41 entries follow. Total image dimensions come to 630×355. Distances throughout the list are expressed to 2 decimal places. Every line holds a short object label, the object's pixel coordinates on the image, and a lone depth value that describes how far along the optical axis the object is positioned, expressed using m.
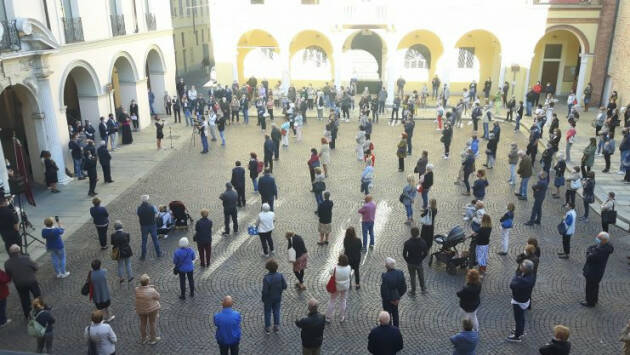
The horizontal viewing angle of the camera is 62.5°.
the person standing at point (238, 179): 14.85
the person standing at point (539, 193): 13.66
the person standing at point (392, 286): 9.15
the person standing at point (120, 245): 10.75
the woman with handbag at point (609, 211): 12.85
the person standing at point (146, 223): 12.02
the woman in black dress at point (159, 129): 21.97
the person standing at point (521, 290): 8.99
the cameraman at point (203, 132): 21.35
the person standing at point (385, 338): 7.56
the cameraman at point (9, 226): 12.09
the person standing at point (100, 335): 7.92
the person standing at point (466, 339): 7.61
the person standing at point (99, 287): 9.34
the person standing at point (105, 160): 17.42
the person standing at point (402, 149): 18.30
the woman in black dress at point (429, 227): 12.00
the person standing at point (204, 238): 11.26
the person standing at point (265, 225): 11.88
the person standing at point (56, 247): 11.21
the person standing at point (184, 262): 10.13
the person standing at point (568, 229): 11.80
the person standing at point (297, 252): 10.47
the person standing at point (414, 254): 10.16
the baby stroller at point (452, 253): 11.65
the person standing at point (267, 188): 14.12
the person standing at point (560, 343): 7.27
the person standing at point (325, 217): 12.35
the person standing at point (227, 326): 8.06
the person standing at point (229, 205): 13.25
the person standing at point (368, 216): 12.16
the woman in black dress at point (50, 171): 16.86
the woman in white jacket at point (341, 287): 9.47
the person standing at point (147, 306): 8.91
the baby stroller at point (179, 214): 14.01
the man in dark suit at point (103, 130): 21.20
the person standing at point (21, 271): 9.89
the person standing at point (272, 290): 9.13
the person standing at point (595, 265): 9.93
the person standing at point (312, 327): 7.88
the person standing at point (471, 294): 8.85
